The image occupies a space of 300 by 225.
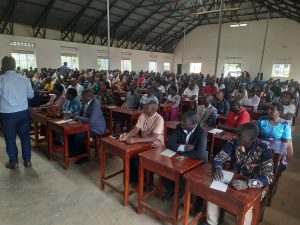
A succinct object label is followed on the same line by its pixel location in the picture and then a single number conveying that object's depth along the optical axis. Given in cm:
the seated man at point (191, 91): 790
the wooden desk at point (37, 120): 416
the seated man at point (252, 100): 669
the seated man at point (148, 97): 582
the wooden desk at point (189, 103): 730
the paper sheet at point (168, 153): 250
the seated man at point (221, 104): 502
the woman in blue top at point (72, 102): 446
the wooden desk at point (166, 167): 222
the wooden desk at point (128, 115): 501
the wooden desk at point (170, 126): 390
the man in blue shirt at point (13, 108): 329
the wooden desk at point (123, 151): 266
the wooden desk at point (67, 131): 362
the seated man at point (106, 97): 627
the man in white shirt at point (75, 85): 679
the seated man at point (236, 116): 387
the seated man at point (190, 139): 252
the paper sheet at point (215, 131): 356
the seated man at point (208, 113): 438
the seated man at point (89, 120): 397
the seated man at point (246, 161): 188
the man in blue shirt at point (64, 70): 1115
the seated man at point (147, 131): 295
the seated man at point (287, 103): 540
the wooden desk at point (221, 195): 172
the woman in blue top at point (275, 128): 312
